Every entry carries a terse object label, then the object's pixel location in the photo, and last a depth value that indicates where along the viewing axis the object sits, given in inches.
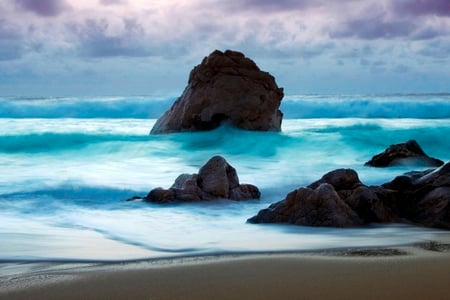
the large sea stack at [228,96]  754.2
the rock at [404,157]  503.5
